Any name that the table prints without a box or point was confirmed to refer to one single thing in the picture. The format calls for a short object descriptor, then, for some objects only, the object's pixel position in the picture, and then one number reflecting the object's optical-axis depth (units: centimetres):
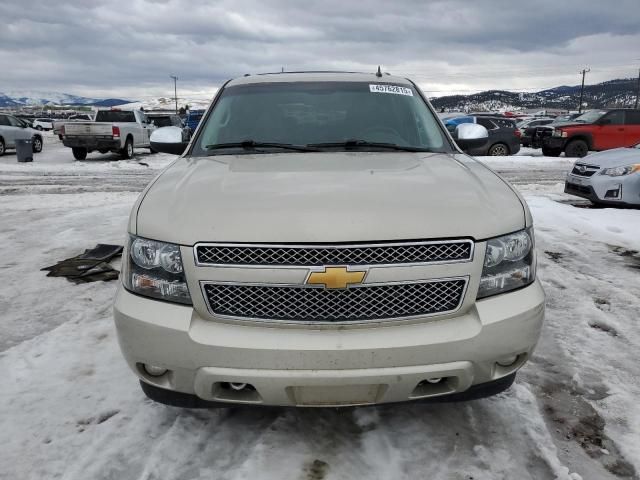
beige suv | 197
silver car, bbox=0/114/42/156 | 1839
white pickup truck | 1656
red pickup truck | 1678
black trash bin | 1645
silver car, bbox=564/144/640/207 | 768
